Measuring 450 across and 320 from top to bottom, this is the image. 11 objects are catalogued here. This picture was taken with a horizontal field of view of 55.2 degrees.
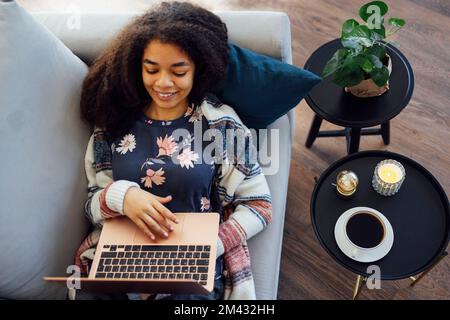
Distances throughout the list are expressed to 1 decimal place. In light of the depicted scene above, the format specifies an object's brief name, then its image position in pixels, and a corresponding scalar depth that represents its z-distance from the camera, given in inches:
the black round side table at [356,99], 53.0
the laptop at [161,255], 40.5
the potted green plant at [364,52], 47.9
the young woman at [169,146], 42.5
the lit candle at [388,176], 48.3
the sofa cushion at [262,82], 47.7
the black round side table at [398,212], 46.3
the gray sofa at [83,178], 40.8
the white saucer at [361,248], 46.3
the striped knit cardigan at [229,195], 45.4
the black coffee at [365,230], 47.2
